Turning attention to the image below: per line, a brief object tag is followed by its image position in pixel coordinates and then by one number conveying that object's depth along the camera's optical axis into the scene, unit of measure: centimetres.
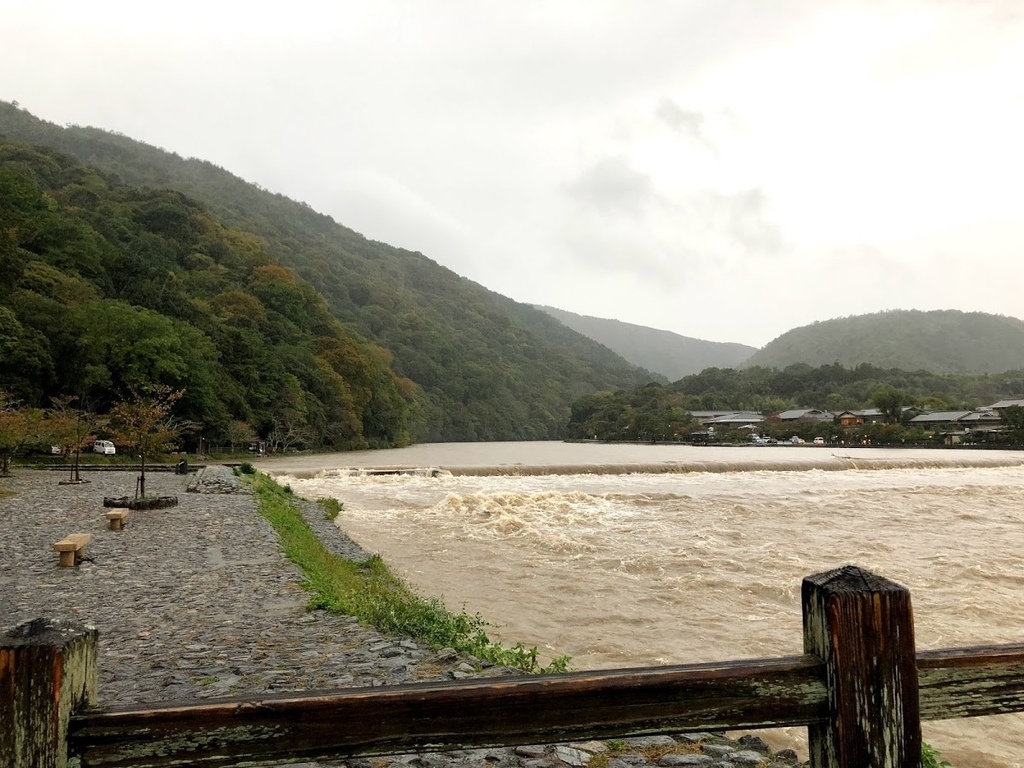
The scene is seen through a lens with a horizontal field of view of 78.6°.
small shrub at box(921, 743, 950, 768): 423
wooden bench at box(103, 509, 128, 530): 1230
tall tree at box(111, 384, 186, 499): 1741
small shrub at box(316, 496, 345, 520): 1887
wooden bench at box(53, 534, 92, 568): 891
